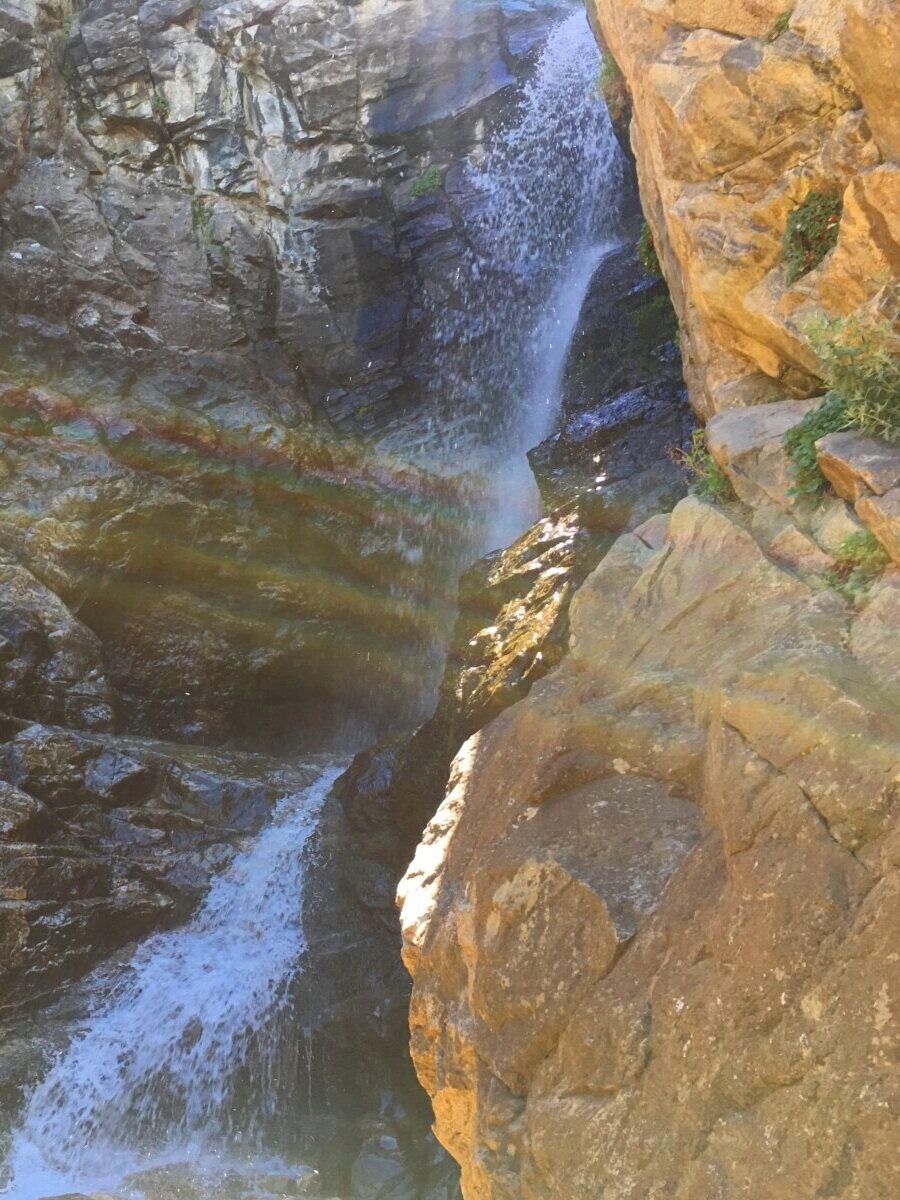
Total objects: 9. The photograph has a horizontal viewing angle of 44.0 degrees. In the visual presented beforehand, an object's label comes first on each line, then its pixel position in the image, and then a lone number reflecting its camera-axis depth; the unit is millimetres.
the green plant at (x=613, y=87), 12688
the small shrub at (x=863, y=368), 5516
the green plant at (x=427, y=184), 17172
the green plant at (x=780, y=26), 7418
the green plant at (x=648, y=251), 12388
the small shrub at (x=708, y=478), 6543
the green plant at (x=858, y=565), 5043
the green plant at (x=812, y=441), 5770
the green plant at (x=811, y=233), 7125
